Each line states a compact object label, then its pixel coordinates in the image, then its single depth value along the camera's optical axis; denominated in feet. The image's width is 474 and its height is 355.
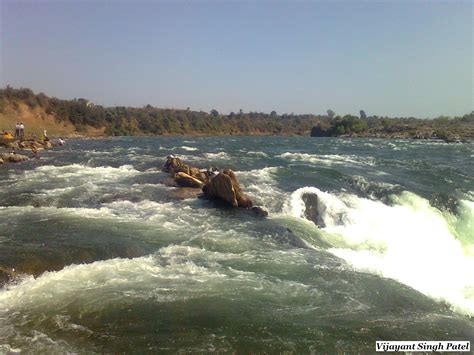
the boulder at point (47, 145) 133.00
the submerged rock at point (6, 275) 28.22
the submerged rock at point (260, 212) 51.29
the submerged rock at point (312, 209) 52.54
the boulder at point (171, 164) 76.28
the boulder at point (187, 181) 63.62
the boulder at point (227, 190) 54.24
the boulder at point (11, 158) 91.61
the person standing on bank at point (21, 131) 150.96
